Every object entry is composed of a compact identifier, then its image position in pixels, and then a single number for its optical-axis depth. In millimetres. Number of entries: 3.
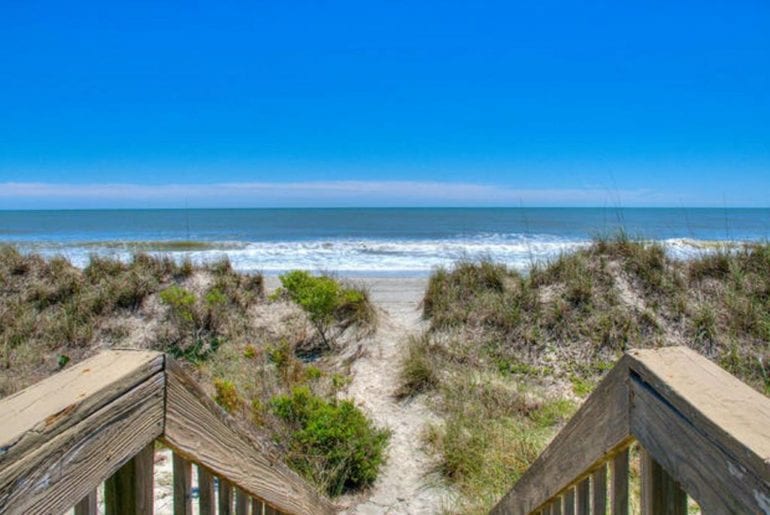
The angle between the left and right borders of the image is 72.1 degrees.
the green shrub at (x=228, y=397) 4543
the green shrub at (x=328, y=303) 7168
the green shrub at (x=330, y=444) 4152
